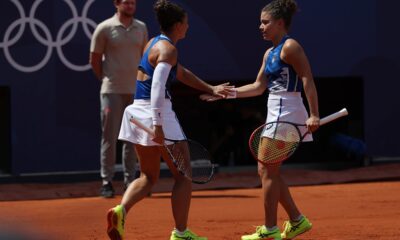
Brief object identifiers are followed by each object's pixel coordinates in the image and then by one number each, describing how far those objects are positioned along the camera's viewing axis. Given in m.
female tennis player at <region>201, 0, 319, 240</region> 13.52
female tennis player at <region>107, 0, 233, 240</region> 13.26
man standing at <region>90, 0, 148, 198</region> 19.56
